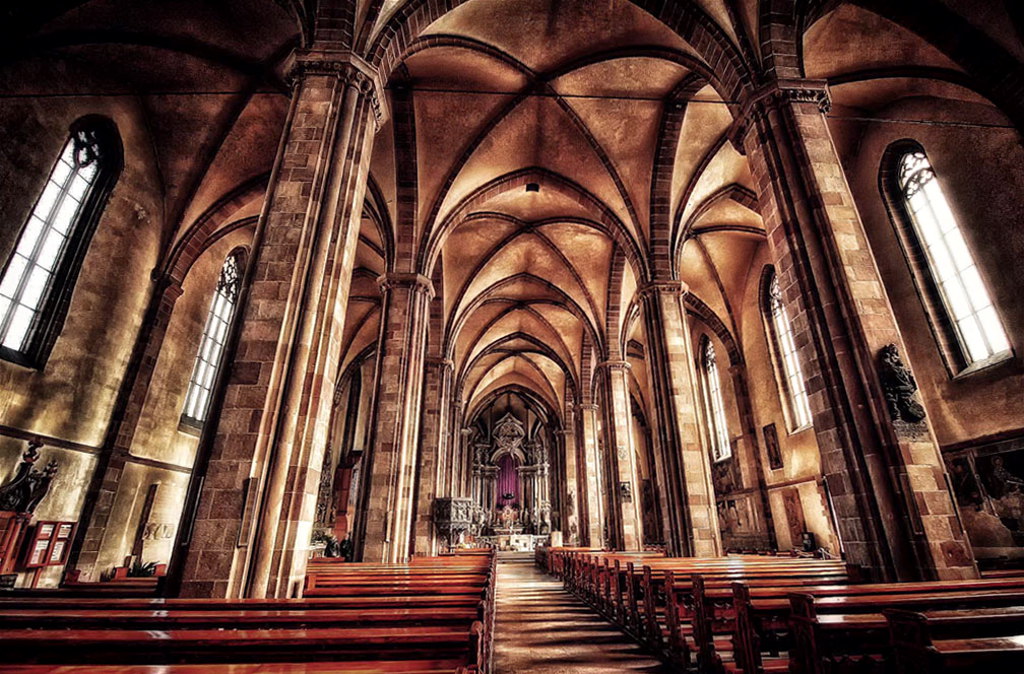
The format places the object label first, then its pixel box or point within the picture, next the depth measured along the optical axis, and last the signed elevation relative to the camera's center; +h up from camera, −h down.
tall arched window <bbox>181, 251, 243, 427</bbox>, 13.79 +5.38
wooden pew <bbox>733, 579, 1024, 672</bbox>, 2.71 -0.40
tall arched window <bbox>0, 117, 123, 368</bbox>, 8.78 +5.28
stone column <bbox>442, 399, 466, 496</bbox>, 18.45 +3.70
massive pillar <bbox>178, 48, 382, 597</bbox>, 4.17 +1.67
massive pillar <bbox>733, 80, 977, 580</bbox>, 4.55 +1.93
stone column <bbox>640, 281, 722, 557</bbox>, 9.84 +2.04
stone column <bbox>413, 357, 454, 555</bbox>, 13.31 +2.34
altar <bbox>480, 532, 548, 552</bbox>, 30.63 -0.68
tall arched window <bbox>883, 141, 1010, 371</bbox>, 8.73 +4.84
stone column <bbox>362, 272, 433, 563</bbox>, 9.41 +2.33
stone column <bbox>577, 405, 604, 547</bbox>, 20.48 +2.45
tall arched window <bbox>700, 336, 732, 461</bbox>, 18.59 +4.59
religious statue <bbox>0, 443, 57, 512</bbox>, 8.36 +0.75
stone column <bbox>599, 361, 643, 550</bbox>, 15.38 +2.17
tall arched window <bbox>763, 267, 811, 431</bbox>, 14.25 +5.07
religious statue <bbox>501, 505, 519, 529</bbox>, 32.94 +0.89
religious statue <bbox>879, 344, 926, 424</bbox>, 4.88 +1.39
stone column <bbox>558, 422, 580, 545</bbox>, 25.34 +1.75
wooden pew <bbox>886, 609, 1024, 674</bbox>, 1.66 -0.40
